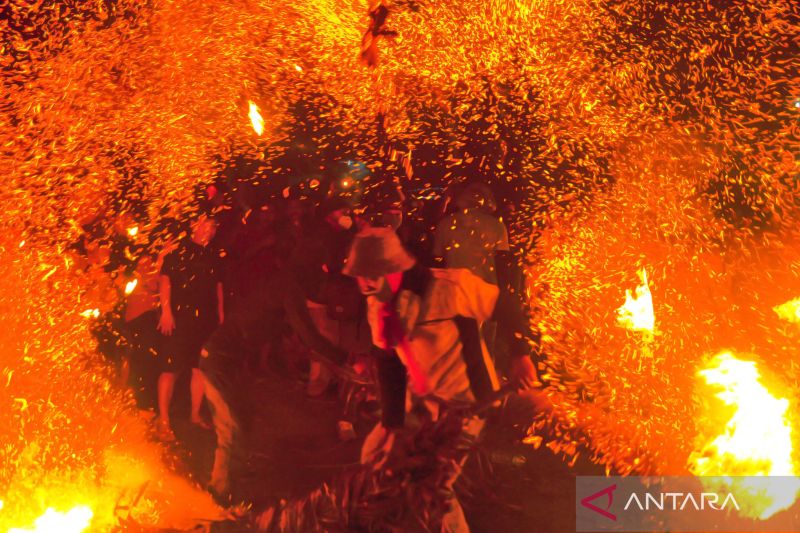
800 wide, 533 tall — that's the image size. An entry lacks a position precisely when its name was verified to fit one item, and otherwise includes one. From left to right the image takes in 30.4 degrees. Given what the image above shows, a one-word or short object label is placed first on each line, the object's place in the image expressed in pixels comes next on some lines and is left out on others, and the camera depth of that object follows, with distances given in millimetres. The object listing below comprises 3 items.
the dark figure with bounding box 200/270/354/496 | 10835
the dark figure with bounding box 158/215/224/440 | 10929
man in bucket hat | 10676
